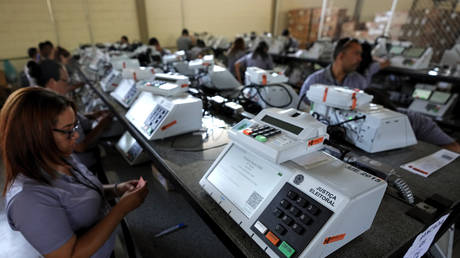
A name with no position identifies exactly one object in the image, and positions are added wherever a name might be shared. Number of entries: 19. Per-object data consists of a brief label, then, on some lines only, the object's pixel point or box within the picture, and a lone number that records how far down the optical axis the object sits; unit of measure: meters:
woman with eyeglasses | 0.75
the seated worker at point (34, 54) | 4.85
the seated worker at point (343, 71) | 2.25
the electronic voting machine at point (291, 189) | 0.60
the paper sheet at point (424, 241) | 0.77
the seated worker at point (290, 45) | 6.30
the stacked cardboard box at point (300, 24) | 8.30
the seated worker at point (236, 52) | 4.51
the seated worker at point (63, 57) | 4.94
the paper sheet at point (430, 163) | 1.14
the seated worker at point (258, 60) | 3.79
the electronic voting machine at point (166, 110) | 1.37
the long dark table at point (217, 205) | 0.71
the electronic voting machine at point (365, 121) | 1.24
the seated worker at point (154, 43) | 5.65
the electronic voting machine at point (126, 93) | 2.04
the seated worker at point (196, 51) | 3.59
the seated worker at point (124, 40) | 6.76
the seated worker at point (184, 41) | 7.20
